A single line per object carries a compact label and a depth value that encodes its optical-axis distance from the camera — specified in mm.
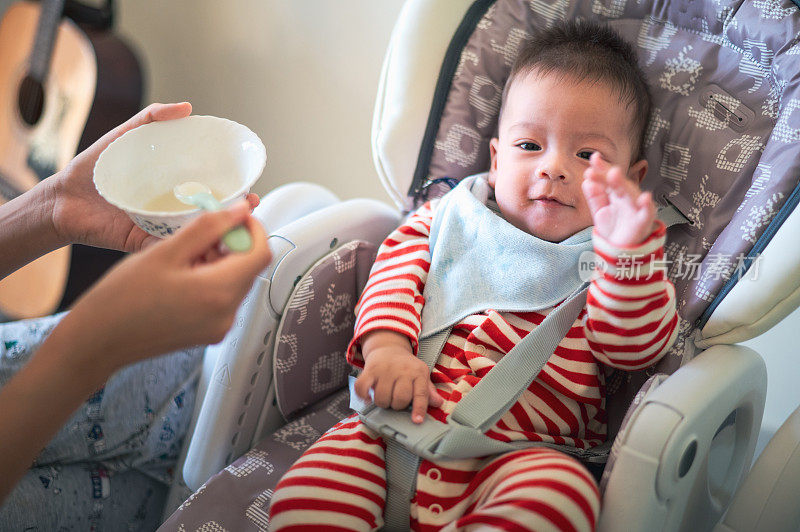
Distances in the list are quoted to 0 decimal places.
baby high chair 737
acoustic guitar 1543
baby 705
